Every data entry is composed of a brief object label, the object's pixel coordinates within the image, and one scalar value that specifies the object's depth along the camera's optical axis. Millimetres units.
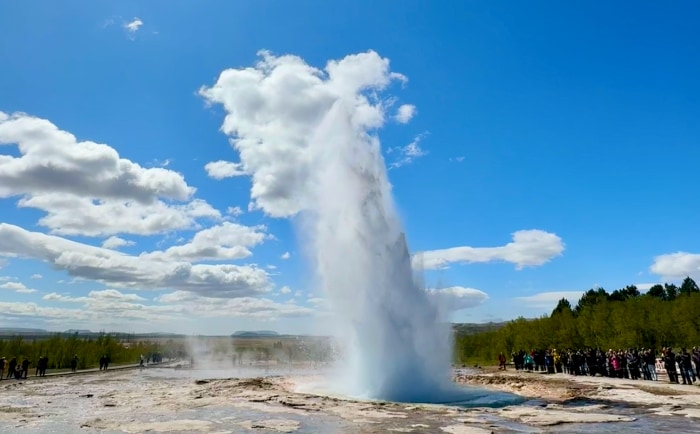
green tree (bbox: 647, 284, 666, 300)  132875
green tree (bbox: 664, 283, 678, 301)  126500
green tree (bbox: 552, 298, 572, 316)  117750
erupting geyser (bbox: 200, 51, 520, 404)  22516
